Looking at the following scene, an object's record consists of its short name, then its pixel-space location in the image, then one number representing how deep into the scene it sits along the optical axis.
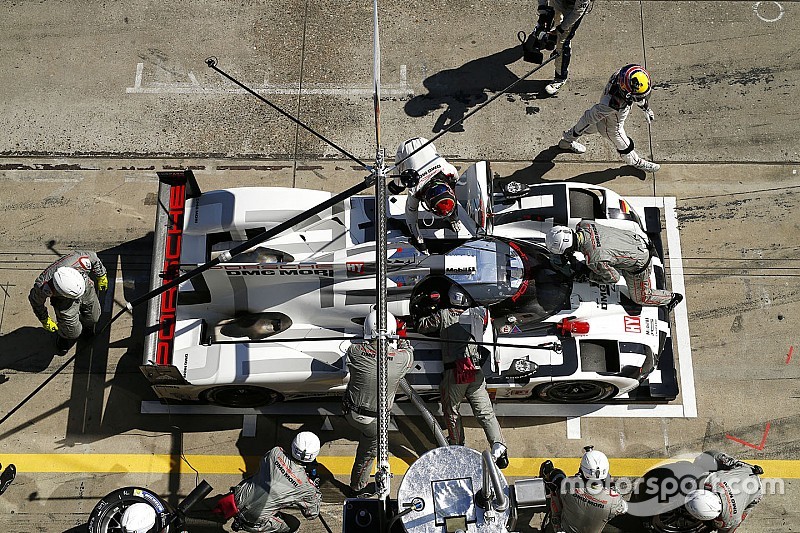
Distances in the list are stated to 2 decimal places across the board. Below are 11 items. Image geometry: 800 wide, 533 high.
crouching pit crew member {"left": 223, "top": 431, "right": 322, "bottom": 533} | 6.21
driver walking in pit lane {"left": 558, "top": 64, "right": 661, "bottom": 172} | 7.98
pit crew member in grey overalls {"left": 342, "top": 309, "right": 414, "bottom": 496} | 6.49
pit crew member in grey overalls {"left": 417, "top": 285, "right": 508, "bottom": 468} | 6.75
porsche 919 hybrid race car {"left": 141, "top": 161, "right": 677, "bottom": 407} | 6.86
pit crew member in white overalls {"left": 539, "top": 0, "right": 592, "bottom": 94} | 8.83
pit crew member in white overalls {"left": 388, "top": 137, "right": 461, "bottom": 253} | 6.90
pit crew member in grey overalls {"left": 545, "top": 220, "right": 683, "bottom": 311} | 7.02
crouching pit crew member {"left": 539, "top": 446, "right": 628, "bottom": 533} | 6.26
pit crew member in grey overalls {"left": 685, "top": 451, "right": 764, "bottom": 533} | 6.29
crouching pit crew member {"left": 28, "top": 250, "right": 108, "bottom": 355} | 6.93
